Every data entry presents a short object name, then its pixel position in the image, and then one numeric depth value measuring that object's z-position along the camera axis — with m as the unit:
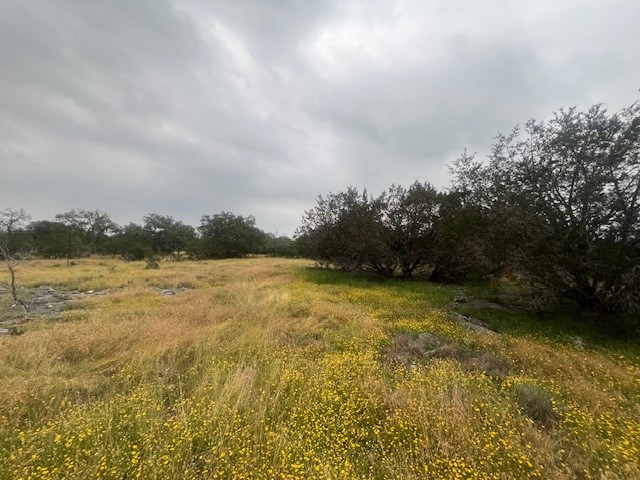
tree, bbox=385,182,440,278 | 19.91
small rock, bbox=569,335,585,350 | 7.75
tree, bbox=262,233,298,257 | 60.41
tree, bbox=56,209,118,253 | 58.62
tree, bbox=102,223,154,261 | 43.16
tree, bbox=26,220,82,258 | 41.09
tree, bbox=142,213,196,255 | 60.88
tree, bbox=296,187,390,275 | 20.39
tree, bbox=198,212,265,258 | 53.82
